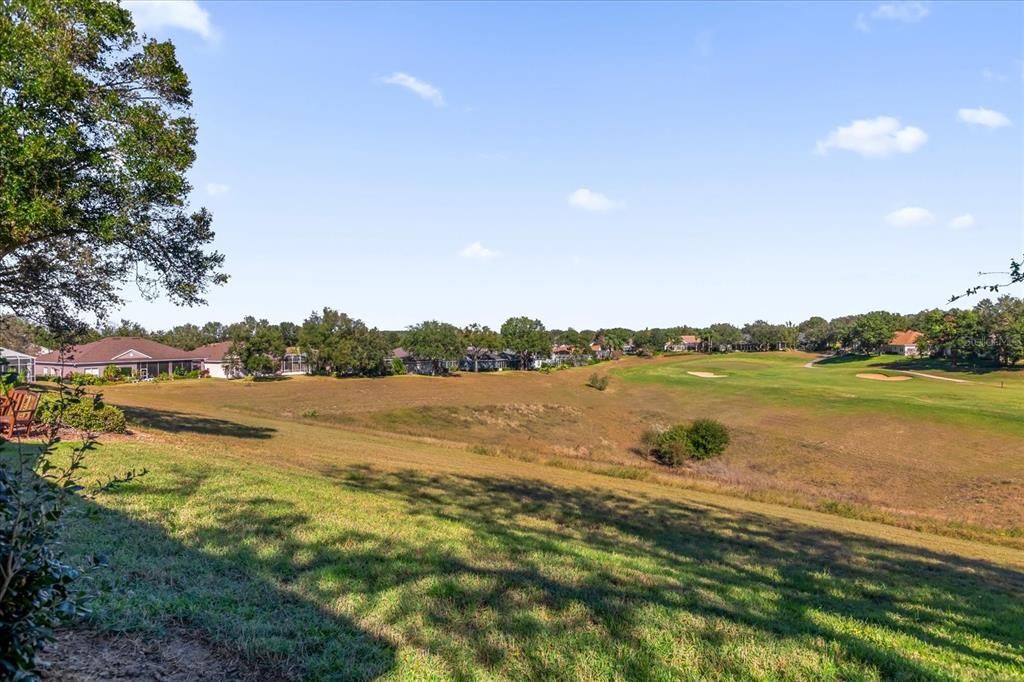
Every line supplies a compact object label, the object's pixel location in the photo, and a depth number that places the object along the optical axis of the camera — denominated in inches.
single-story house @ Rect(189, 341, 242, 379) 3371.3
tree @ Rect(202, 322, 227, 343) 5924.7
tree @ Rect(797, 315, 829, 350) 6254.9
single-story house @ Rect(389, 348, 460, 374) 4581.7
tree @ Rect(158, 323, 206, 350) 4350.4
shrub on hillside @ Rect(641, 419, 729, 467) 1429.6
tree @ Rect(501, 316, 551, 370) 5049.7
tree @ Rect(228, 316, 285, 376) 3161.9
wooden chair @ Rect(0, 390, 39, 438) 520.9
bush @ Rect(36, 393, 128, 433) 611.8
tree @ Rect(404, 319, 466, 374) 4222.4
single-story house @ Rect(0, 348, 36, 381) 2187.5
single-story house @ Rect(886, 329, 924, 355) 5054.1
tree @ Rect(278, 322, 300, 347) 4589.1
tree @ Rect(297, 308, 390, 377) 3528.5
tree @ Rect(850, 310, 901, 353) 4859.7
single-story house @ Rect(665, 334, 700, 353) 7214.6
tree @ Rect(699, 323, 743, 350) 6791.3
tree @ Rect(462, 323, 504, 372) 5167.3
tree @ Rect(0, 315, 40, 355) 871.7
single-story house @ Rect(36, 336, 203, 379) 2930.6
